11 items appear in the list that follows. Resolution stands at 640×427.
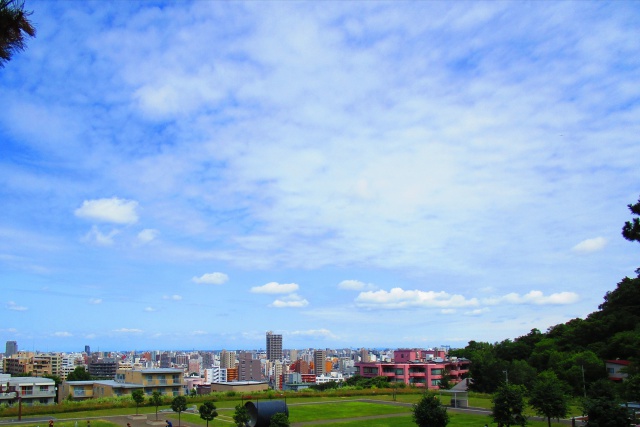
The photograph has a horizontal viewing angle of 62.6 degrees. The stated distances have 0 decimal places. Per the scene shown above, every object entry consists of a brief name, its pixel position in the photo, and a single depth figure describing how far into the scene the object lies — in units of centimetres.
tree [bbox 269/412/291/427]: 2473
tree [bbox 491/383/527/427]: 3097
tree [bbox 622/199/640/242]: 2569
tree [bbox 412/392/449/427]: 2778
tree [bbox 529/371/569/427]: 3403
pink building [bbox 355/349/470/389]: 9075
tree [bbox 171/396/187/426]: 3948
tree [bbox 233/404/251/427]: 3325
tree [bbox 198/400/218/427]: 3616
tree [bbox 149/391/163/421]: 5129
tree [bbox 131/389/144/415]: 4553
